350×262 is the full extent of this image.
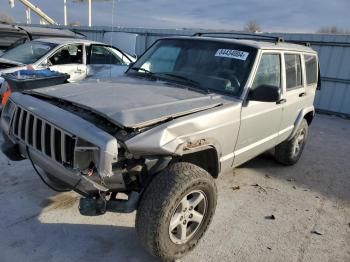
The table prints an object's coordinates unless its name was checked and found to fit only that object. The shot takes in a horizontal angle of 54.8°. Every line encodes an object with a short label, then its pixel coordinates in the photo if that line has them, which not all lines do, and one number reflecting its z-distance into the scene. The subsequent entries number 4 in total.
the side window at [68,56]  7.40
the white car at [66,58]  7.04
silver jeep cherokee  2.54
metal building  10.10
